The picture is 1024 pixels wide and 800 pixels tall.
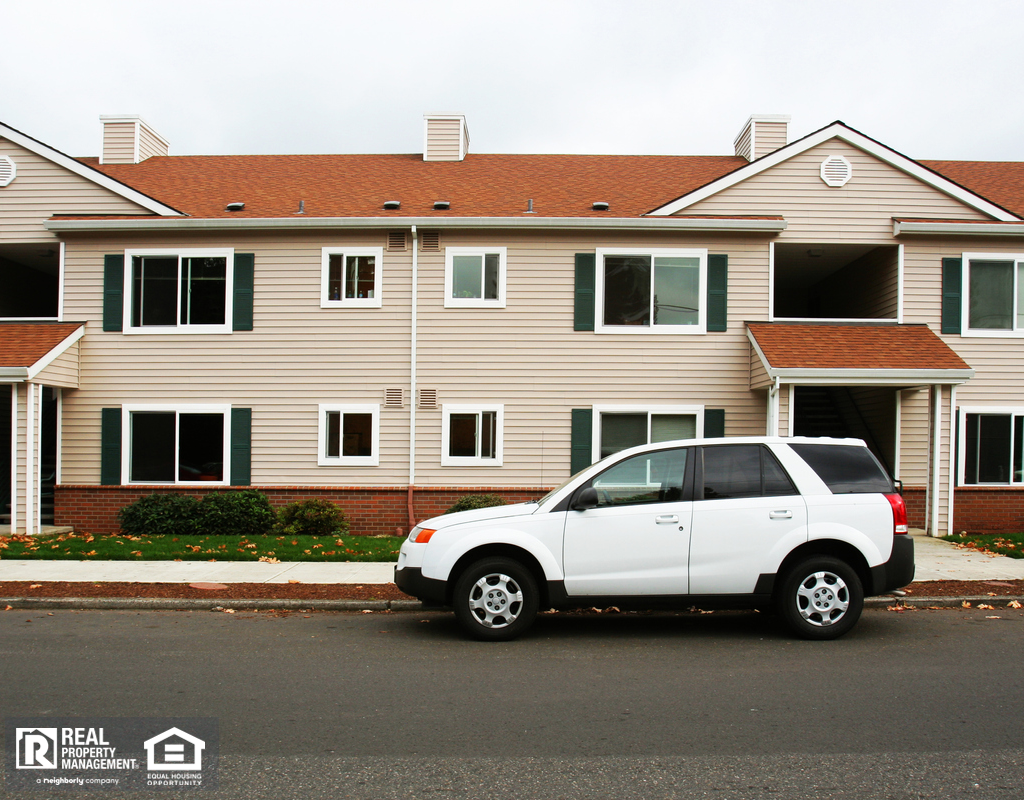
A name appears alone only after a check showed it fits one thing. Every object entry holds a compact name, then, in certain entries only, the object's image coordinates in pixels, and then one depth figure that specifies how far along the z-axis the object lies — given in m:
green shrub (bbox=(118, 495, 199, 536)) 13.84
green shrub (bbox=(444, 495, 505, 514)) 13.89
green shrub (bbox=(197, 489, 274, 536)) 13.84
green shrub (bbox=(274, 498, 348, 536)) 13.91
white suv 7.08
